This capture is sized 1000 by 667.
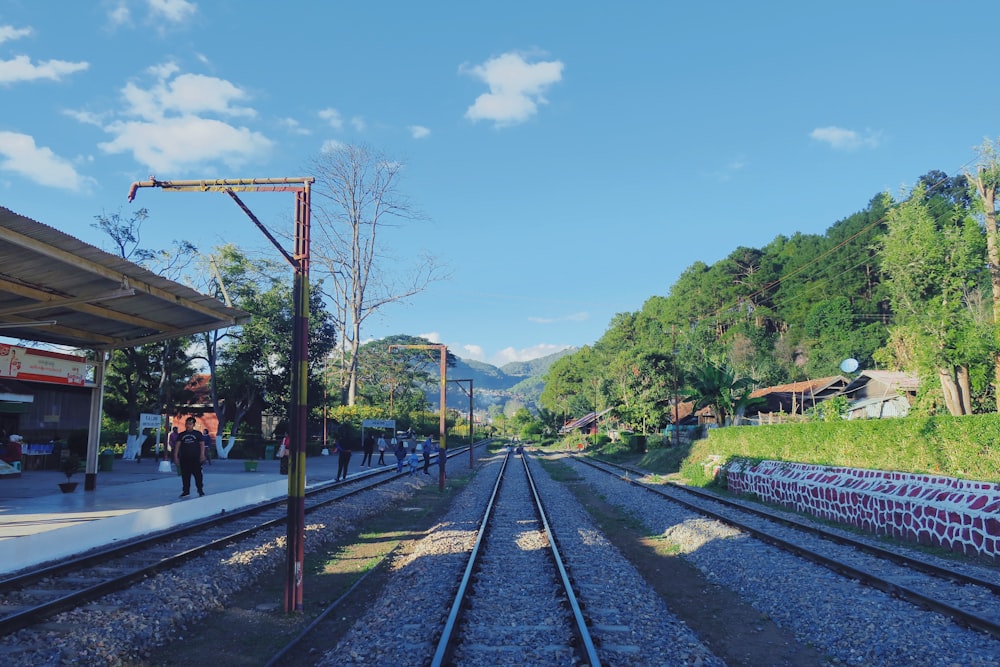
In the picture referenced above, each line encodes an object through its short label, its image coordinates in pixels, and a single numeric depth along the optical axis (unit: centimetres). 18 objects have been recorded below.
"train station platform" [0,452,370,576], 977
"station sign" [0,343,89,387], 1505
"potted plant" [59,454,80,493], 1543
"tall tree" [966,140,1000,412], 2205
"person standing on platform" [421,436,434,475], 3047
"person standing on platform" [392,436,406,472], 2773
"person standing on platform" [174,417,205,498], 1466
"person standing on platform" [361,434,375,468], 3161
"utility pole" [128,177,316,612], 809
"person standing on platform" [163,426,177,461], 2093
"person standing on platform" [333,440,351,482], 2314
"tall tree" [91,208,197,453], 3788
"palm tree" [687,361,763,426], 3722
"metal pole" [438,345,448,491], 2436
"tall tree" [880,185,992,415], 2491
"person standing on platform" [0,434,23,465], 2109
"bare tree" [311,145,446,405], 4331
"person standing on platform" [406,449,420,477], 2812
